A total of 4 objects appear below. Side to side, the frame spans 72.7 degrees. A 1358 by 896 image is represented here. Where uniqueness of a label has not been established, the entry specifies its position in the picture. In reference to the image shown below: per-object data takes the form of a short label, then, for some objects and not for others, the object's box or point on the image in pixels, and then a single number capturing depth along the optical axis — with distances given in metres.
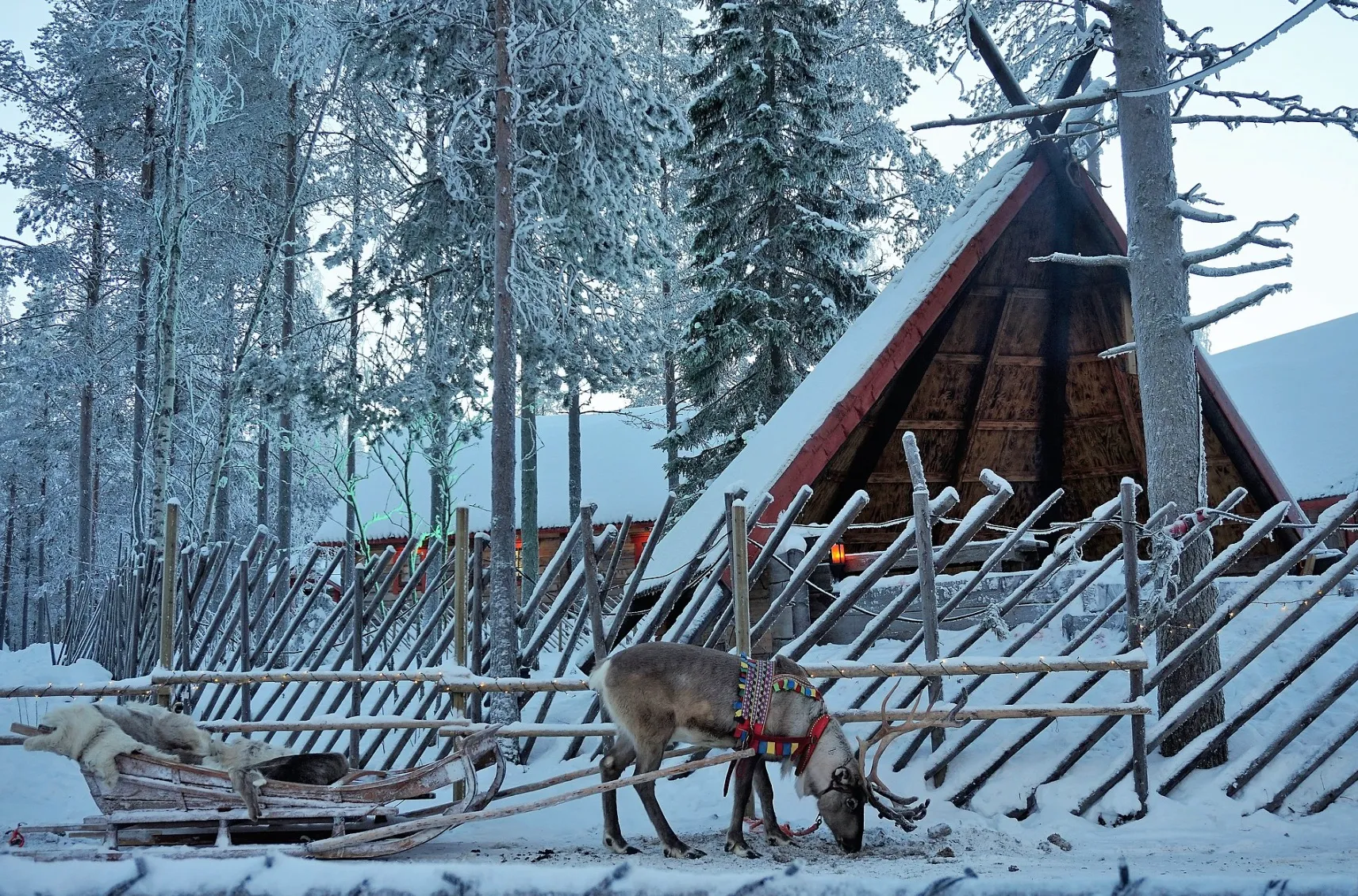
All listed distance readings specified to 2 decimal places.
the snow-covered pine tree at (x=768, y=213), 14.34
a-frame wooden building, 7.76
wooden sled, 4.07
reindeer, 4.18
